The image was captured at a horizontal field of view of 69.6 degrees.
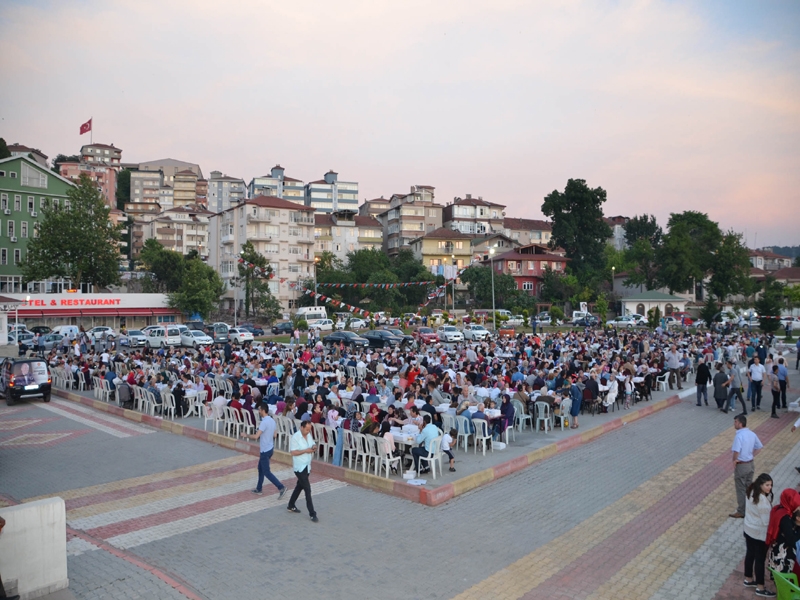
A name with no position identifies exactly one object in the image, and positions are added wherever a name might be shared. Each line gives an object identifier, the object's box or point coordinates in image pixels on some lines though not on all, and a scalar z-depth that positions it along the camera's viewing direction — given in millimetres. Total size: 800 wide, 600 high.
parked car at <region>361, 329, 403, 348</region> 38094
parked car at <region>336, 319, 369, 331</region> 50750
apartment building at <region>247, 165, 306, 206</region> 108000
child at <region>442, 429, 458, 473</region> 11133
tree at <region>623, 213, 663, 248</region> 114219
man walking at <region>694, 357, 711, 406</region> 18125
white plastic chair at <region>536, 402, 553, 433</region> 14377
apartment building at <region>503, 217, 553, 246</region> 93500
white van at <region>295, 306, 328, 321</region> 51844
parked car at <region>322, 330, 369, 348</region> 36203
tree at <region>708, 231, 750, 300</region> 69000
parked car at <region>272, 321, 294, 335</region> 52209
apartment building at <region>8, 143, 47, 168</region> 93562
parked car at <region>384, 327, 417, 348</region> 34688
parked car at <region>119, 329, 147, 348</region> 40562
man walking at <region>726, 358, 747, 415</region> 17031
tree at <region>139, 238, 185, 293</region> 69312
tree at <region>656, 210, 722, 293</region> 69375
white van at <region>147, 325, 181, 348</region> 40500
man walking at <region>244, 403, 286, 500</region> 9891
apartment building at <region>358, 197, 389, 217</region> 106438
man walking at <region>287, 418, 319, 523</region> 8742
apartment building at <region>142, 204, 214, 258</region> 96875
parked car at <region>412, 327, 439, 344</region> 39006
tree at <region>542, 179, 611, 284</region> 80562
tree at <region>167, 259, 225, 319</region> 54625
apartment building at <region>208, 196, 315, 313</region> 70875
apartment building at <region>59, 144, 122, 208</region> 109312
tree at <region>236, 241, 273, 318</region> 60156
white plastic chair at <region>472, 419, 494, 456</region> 12375
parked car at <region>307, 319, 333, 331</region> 49750
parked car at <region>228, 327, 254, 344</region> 41941
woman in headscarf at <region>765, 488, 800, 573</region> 6008
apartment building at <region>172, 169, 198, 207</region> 121250
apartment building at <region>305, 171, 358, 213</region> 112812
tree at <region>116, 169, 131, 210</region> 121188
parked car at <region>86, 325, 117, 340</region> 41638
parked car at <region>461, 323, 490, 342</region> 42797
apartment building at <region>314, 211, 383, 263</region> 84750
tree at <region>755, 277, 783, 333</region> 43188
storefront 49781
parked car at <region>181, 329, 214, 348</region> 39847
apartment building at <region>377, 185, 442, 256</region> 87812
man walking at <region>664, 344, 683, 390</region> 21578
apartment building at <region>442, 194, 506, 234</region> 90381
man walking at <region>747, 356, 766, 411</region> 17109
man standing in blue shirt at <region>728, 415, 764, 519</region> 8367
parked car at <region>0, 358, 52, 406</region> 19656
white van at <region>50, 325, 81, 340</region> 39353
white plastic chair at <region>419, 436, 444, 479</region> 10680
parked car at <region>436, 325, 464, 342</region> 42709
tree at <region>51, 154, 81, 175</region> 128250
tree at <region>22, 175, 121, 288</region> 54531
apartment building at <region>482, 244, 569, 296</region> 75812
